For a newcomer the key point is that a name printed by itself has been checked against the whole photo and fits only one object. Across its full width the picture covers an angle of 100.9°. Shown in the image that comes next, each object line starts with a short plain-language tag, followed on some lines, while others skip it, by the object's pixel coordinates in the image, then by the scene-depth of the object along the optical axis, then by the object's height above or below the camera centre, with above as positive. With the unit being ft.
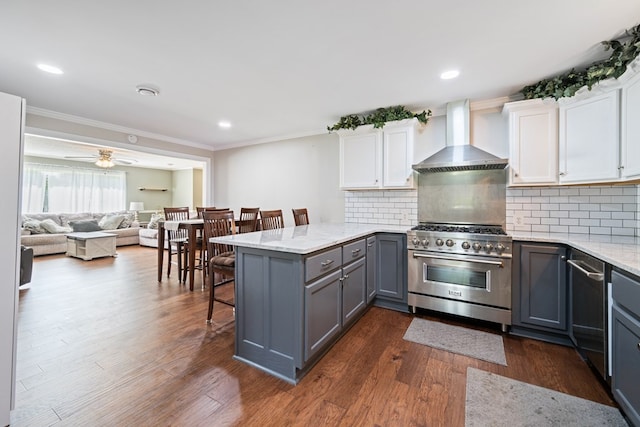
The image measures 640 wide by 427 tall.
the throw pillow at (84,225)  22.04 -1.08
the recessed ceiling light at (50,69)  7.73 +4.28
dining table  12.28 -0.86
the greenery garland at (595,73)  6.24 +4.05
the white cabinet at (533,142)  8.44 +2.50
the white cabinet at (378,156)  10.80 +2.58
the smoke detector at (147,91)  9.13 +4.34
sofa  19.62 -1.25
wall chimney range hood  9.37 +2.42
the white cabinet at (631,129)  6.34 +2.25
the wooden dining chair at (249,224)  10.93 -0.40
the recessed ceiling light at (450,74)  8.01 +4.40
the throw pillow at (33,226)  19.74 -1.07
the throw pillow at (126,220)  25.14 -0.69
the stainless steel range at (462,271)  8.35 -1.82
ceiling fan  20.76 +4.53
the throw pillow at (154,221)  25.13 -0.74
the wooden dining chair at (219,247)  8.68 -1.35
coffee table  18.69 -2.37
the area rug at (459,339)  7.30 -3.72
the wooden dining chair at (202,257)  13.07 -2.18
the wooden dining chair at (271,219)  10.52 -0.18
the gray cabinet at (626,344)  4.42 -2.24
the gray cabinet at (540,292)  7.68 -2.21
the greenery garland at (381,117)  10.77 +4.20
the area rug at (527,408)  4.96 -3.80
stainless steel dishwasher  5.64 -2.12
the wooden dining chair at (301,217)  11.95 -0.08
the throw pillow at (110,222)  23.90 -0.84
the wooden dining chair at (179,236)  13.58 -1.33
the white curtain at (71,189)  23.61 +2.28
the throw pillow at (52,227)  20.51 -1.19
